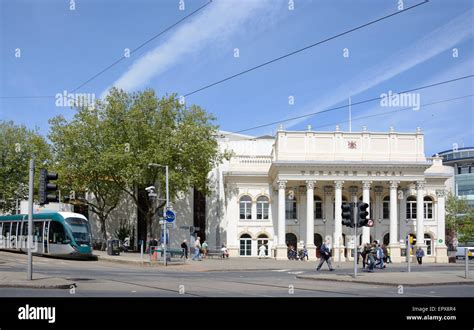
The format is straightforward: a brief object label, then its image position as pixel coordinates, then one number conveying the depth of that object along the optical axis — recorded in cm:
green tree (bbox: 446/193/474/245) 8394
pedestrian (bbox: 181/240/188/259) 4569
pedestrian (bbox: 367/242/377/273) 3197
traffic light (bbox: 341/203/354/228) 2586
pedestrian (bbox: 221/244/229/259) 5625
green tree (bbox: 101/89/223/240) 5253
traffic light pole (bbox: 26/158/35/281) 1975
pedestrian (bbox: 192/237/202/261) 4569
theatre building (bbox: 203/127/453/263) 5834
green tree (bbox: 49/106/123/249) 5341
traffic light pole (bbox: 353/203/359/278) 2570
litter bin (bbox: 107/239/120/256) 4672
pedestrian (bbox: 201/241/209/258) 5244
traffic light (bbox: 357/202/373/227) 2564
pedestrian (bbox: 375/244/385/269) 3688
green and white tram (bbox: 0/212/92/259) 3872
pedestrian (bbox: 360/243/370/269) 3520
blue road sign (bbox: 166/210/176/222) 3559
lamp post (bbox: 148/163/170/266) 3690
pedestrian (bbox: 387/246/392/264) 5372
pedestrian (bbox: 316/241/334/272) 3212
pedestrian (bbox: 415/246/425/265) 4797
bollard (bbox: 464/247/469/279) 2551
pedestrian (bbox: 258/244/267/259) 5922
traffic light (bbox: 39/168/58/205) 1972
